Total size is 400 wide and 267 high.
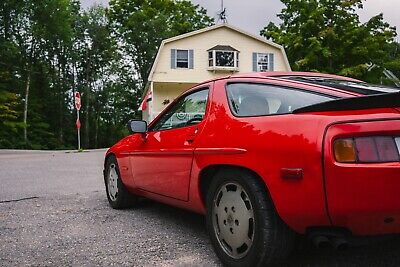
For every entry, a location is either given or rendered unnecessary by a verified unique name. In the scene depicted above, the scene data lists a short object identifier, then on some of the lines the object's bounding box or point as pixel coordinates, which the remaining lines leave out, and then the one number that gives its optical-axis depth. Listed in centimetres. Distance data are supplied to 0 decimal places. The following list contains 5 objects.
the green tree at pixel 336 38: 2833
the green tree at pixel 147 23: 3966
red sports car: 220
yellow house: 2800
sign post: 2085
